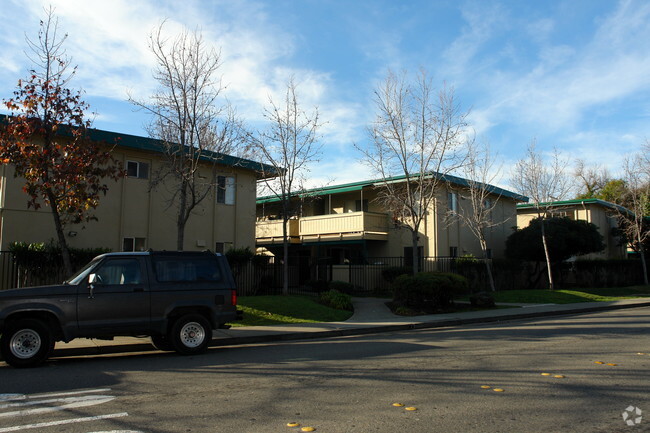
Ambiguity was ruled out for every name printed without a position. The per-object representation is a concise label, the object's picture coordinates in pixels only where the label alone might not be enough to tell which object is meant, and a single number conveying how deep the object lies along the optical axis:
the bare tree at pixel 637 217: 33.47
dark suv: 8.89
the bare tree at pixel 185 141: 16.39
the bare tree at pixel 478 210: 25.58
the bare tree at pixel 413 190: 20.48
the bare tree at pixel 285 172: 19.99
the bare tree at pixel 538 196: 27.66
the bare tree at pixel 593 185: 61.88
